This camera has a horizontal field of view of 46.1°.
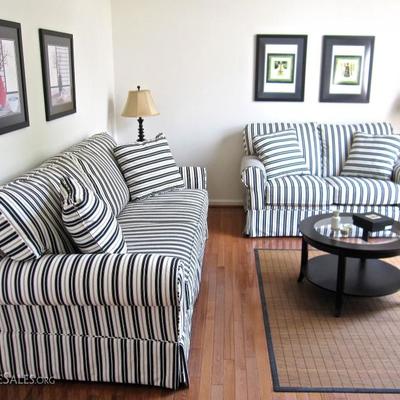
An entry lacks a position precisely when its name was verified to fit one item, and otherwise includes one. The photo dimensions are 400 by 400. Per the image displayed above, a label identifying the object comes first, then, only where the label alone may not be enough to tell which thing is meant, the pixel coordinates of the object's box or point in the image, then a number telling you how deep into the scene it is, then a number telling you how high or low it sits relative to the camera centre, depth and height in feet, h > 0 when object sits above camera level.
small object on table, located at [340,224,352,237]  9.45 -3.04
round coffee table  8.75 -3.98
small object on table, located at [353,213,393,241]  9.27 -2.84
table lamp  13.79 -0.86
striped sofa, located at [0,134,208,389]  6.26 -3.16
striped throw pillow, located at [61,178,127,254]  6.47 -1.98
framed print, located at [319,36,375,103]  14.60 +0.20
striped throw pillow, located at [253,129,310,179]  13.28 -2.19
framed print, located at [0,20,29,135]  7.94 -0.11
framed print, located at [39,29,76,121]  9.78 +0.03
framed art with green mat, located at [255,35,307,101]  14.67 +0.25
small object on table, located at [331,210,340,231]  9.66 -2.94
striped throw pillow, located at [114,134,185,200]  11.09 -2.17
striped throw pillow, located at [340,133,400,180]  13.10 -2.22
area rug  7.22 -4.51
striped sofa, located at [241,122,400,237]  12.55 -3.16
